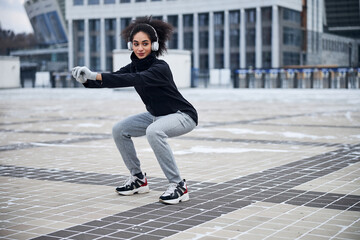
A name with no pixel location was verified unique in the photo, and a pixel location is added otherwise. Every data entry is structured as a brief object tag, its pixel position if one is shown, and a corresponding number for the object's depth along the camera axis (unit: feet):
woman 16.53
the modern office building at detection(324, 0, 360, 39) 337.11
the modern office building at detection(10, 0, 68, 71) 351.67
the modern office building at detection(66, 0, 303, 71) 272.10
